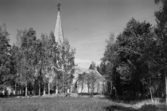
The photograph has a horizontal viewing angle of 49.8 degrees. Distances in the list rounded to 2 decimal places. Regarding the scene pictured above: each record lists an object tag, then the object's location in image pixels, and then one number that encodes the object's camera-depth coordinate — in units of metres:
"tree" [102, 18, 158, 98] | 23.20
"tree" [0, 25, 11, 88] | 40.44
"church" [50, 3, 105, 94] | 68.62
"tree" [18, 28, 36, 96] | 44.84
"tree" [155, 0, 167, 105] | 20.75
